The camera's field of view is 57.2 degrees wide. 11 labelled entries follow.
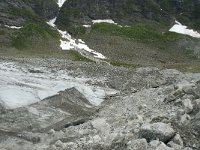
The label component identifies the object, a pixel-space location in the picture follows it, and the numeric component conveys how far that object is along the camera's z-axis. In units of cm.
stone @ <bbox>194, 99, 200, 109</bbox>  1147
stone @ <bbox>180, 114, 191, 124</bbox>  1055
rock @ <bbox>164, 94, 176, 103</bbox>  1343
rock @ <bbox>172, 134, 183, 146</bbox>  925
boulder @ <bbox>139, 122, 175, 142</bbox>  935
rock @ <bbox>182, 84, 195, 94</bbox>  1326
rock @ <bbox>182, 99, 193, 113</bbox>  1137
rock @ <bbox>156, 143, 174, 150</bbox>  875
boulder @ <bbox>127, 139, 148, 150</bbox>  902
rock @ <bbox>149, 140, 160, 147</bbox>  902
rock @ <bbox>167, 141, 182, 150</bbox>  899
